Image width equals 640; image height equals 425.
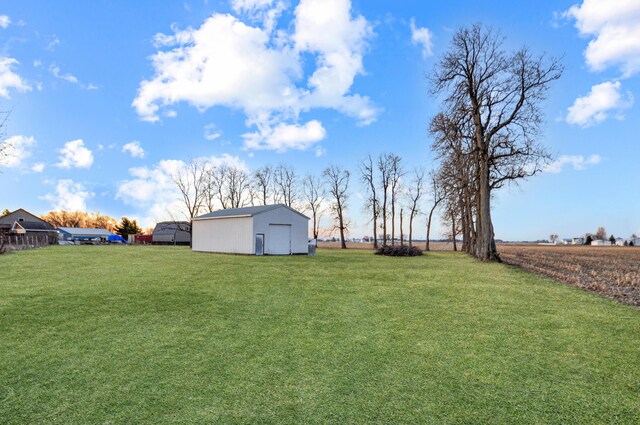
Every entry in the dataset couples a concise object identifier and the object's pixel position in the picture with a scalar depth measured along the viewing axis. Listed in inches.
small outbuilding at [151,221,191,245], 2432.3
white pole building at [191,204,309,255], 1007.6
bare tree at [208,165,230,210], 2091.5
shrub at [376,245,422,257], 1101.4
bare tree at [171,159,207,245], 2064.5
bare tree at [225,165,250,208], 2089.1
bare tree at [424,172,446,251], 1705.2
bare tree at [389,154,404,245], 1959.9
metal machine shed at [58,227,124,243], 2849.4
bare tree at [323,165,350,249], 2043.6
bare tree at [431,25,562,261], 806.3
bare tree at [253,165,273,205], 2076.8
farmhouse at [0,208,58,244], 2412.6
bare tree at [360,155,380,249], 1973.4
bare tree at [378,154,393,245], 1962.4
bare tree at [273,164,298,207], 2096.5
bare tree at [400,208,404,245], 1951.9
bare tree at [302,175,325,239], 2118.6
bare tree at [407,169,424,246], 1925.4
